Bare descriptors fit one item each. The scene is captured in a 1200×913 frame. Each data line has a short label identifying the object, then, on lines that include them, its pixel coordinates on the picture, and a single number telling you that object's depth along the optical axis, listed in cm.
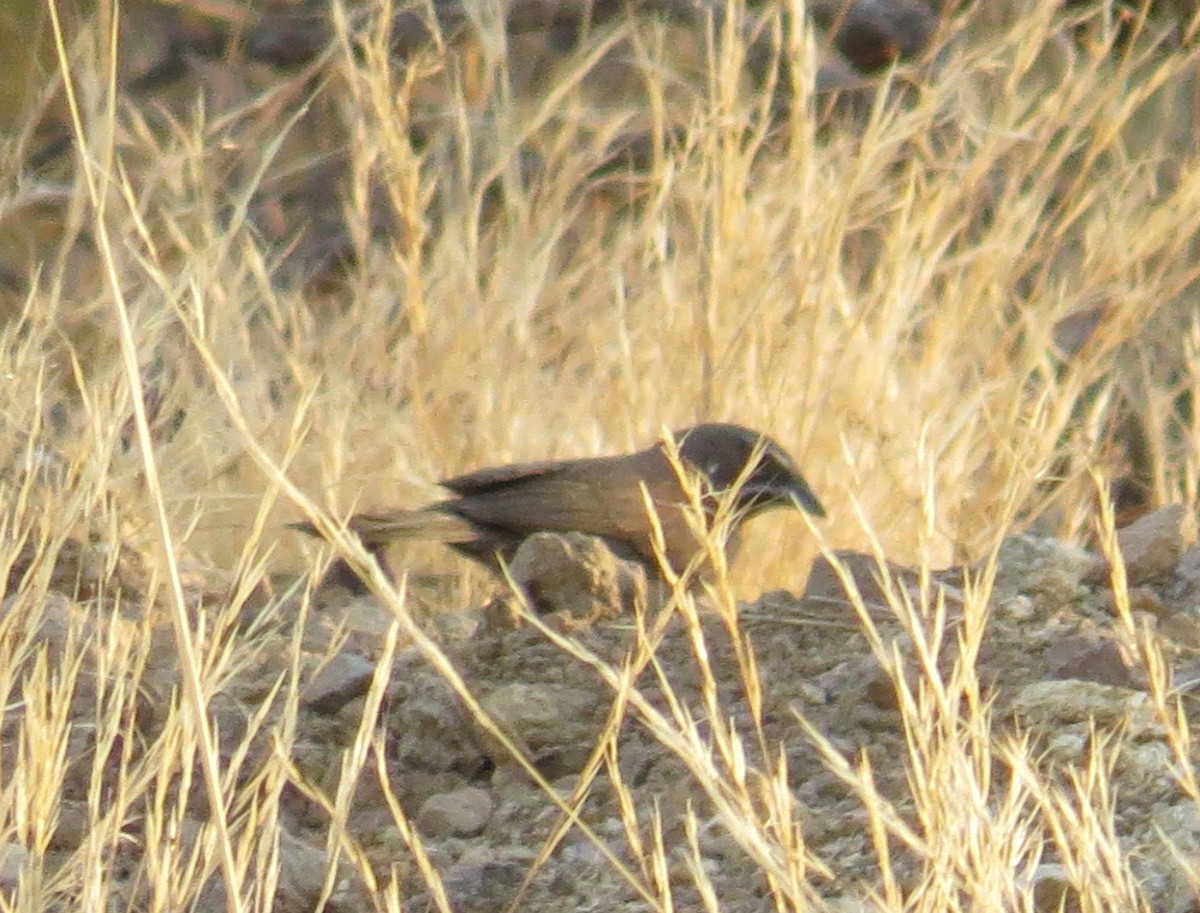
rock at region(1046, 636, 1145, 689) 720
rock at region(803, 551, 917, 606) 823
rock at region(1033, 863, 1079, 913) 590
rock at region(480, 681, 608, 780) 724
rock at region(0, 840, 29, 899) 621
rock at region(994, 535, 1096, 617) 812
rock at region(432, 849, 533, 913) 632
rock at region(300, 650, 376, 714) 755
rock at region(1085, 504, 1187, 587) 844
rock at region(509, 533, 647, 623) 841
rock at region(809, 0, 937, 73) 1722
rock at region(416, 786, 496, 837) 692
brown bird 1067
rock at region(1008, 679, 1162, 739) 679
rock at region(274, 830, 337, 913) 618
